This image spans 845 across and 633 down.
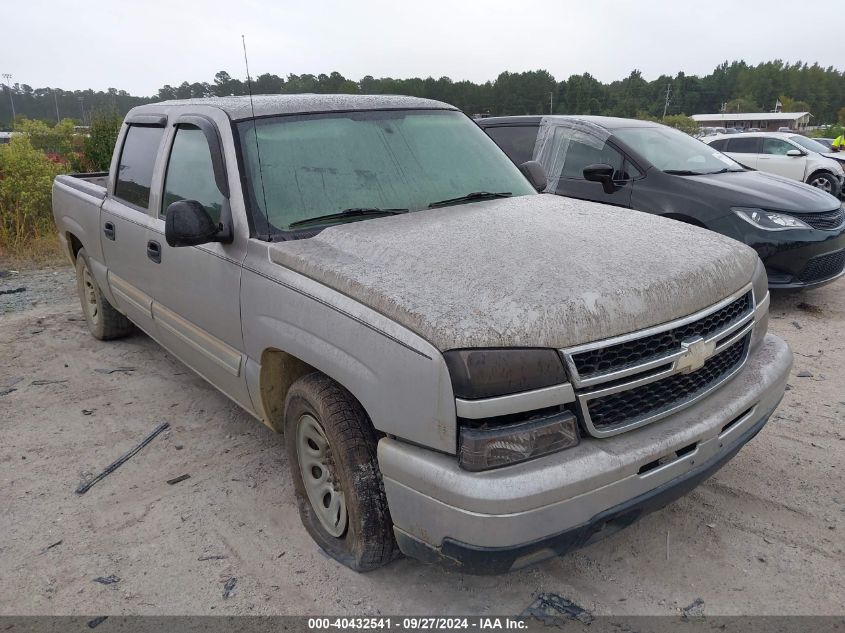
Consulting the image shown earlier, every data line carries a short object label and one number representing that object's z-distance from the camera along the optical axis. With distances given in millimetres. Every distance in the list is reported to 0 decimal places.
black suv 5754
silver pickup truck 1985
